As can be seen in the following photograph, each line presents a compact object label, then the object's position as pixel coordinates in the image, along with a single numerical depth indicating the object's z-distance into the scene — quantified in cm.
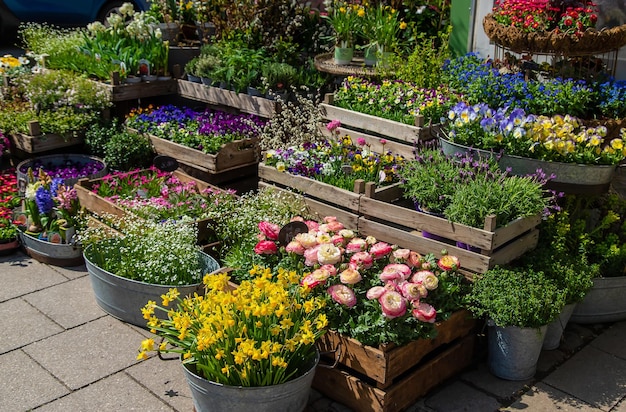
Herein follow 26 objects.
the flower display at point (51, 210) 566
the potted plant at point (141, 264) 475
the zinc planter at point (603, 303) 492
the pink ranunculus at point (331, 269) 414
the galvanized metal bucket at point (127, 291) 468
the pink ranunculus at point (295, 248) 433
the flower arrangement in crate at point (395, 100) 547
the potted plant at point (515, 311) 416
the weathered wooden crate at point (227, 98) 682
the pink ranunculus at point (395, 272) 411
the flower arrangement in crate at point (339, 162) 521
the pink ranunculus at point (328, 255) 416
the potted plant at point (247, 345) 358
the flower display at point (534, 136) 466
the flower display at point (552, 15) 485
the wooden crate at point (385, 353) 389
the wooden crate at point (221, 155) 633
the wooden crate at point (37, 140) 686
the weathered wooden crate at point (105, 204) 535
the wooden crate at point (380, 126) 536
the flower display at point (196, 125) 658
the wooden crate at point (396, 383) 398
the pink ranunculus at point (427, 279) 409
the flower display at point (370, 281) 396
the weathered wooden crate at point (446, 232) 434
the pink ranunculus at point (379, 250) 429
